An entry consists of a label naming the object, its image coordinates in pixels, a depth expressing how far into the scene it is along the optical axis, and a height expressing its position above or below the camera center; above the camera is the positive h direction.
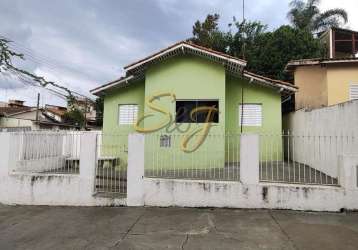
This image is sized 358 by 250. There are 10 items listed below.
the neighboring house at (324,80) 13.28 +2.77
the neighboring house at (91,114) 32.17 +3.18
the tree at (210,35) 25.00 +9.16
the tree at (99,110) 32.97 +3.27
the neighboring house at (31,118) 30.48 +2.20
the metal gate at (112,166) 9.05 -0.99
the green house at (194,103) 11.59 +1.56
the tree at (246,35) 24.53 +8.78
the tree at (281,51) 21.78 +6.58
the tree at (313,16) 25.28 +10.72
